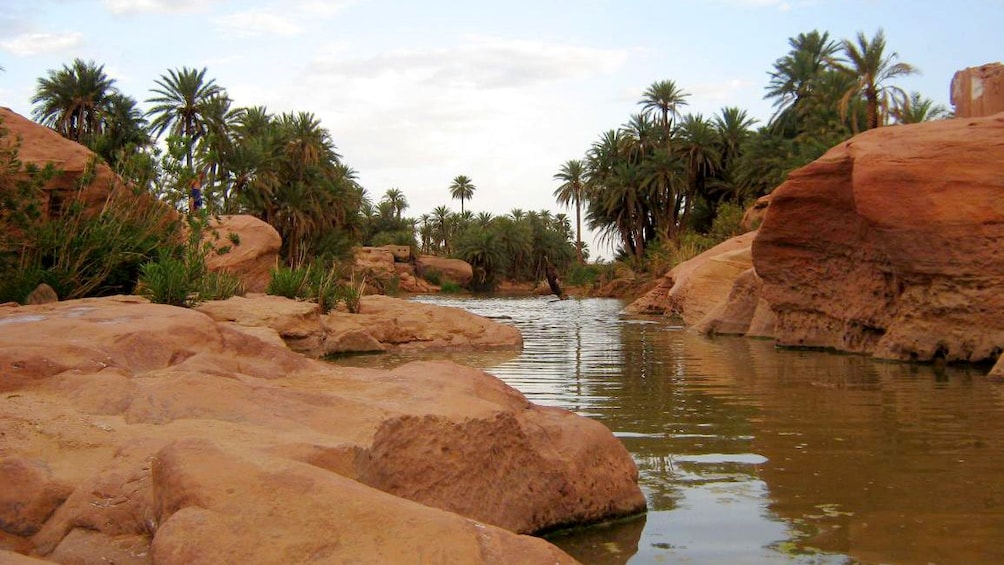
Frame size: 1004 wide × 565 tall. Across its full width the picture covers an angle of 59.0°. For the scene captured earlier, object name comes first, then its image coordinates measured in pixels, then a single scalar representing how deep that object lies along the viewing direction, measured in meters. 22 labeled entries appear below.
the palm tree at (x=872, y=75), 32.31
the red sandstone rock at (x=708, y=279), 17.97
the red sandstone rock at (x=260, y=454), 2.45
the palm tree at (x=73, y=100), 39.22
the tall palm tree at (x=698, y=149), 48.12
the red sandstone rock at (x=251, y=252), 18.09
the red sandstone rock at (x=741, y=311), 14.30
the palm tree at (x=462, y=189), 90.50
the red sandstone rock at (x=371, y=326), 10.98
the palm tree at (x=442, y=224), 87.69
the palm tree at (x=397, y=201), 83.06
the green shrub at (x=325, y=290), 13.56
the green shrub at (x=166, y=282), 8.65
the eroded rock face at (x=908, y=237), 9.34
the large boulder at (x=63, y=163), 10.33
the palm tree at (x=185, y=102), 39.28
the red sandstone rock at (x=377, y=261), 49.00
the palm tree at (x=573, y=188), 63.03
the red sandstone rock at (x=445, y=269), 61.73
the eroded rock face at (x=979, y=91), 12.52
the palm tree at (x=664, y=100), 50.53
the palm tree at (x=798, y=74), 43.88
